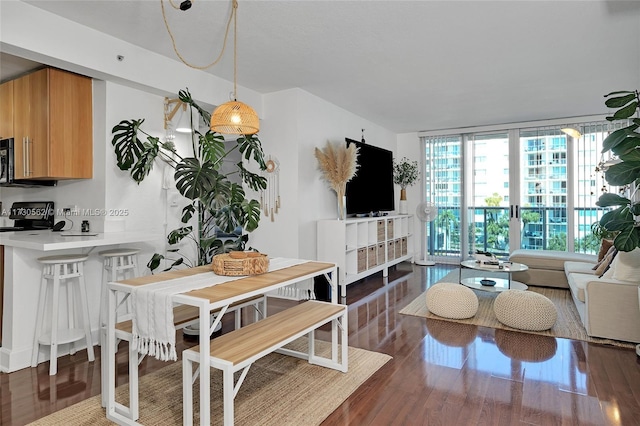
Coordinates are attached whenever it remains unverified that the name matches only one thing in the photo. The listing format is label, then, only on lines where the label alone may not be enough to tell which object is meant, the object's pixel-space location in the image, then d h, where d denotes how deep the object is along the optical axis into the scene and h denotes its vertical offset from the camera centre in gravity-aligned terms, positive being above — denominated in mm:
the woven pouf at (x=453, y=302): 3648 -896
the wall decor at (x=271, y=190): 4629 +304
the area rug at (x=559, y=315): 3227 -1055
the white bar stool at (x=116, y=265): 3045 -429
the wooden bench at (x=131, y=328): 1951 -676
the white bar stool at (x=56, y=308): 2654 -699
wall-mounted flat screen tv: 5416 +492
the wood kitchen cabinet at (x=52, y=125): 3082 +785
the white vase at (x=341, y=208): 4948 +77
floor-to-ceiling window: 6027 +440
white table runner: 1759 -511
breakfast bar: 2611 -534
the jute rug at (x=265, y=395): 2012 -1113
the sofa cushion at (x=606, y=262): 3644 -508
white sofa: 2980 -750
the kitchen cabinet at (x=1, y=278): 2773 -482
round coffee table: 4227 -832
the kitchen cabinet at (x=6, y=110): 3455 +1008
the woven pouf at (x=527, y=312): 3311 -904
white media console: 4668 -441
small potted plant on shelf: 6996 +706
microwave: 3420 +482
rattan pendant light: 2359 +627
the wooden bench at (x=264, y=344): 1715 -684
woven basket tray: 2256 -316
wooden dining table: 1708 -404
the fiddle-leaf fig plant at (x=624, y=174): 2623 +281
